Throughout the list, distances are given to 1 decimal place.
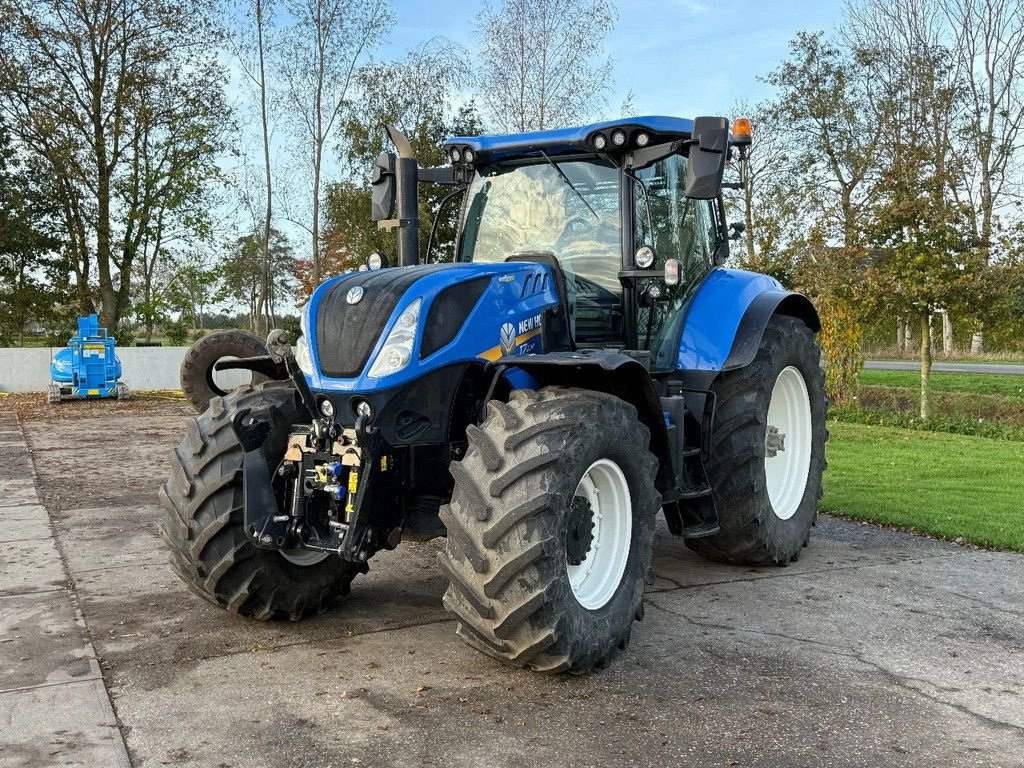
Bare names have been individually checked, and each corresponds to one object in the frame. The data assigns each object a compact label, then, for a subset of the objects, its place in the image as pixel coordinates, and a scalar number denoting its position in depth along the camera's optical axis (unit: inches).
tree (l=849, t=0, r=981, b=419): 637.9
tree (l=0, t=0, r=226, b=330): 1017.5
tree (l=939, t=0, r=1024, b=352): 1134.4
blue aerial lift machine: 776.9
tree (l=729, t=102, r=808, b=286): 853.8
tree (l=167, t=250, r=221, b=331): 1147.9
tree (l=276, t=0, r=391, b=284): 912.3
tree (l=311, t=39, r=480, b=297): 837.8
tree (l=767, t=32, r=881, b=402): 678.5
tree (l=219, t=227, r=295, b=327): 1149.1
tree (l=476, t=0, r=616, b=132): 840.9
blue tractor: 158.9
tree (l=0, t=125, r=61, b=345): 1056.8
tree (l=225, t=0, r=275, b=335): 941.8
